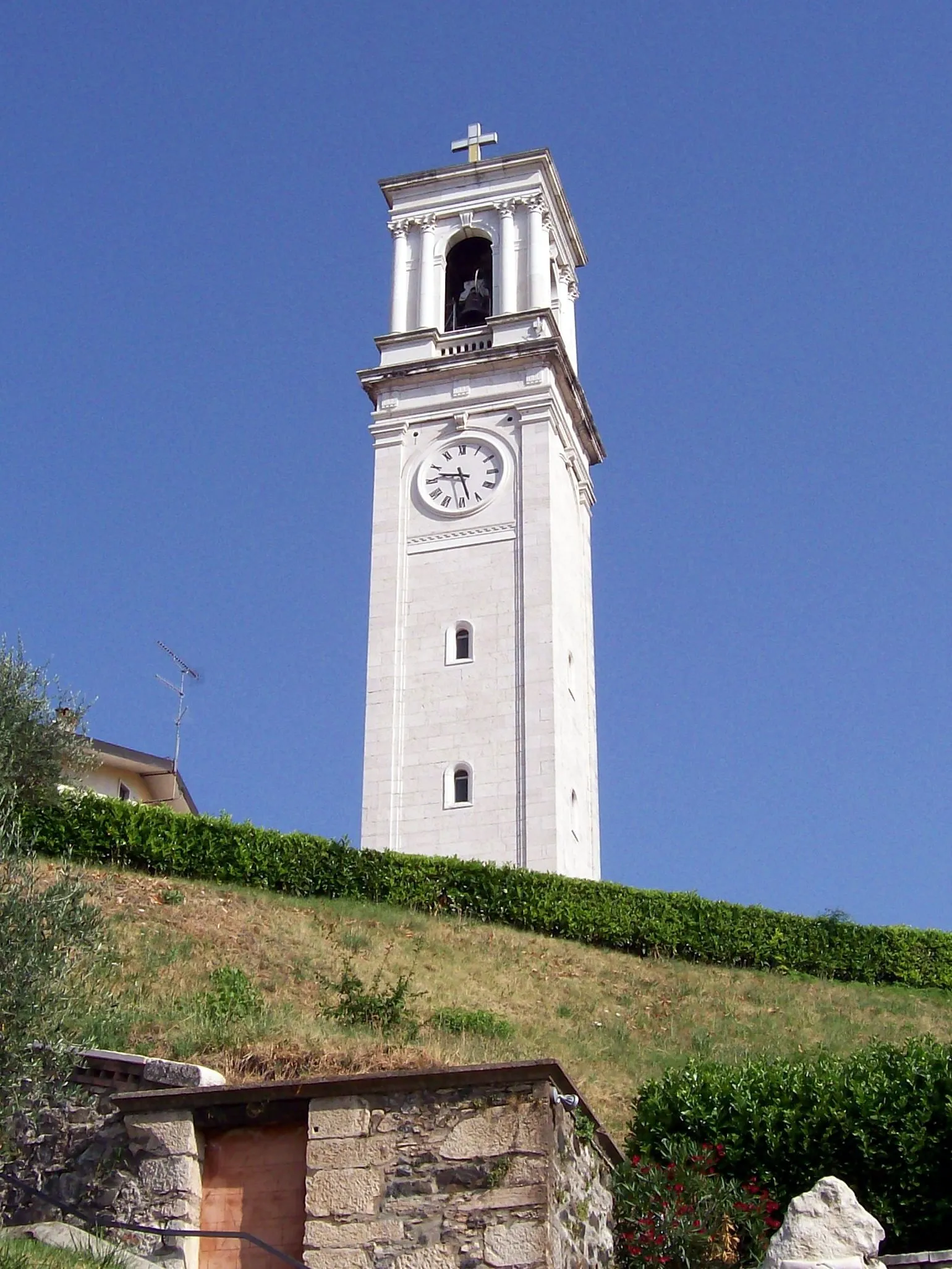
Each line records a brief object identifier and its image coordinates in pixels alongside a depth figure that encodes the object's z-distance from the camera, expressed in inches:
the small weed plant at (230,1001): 807.7
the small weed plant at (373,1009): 850.8
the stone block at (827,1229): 619.2
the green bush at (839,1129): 717.9
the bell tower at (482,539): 1701.5
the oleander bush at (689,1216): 667.4
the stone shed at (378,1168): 601.6
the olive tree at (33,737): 1214.3
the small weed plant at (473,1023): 957.5
